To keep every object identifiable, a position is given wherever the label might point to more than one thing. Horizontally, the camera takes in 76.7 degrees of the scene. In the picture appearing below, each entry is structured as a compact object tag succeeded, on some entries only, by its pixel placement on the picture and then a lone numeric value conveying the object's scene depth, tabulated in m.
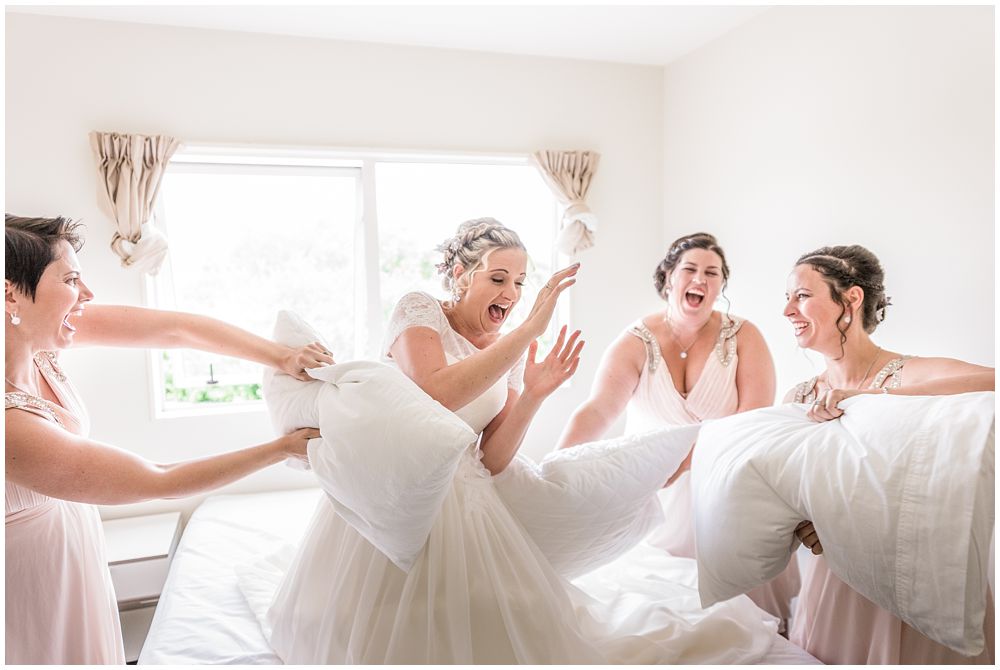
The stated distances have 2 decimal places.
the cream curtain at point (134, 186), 2.75
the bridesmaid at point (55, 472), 1.18
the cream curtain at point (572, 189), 3.38
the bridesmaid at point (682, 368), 2.10
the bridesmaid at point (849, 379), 1.34
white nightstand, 2.27
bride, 1.32
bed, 1.57
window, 3.13
